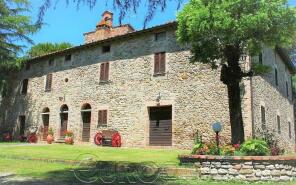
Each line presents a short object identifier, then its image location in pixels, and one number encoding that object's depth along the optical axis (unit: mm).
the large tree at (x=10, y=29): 24891
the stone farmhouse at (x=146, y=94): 16766
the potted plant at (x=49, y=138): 22467
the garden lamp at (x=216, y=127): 10984
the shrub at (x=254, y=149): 10125
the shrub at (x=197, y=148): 11092
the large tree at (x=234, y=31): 10633
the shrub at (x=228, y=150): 10386
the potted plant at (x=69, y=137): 21344
